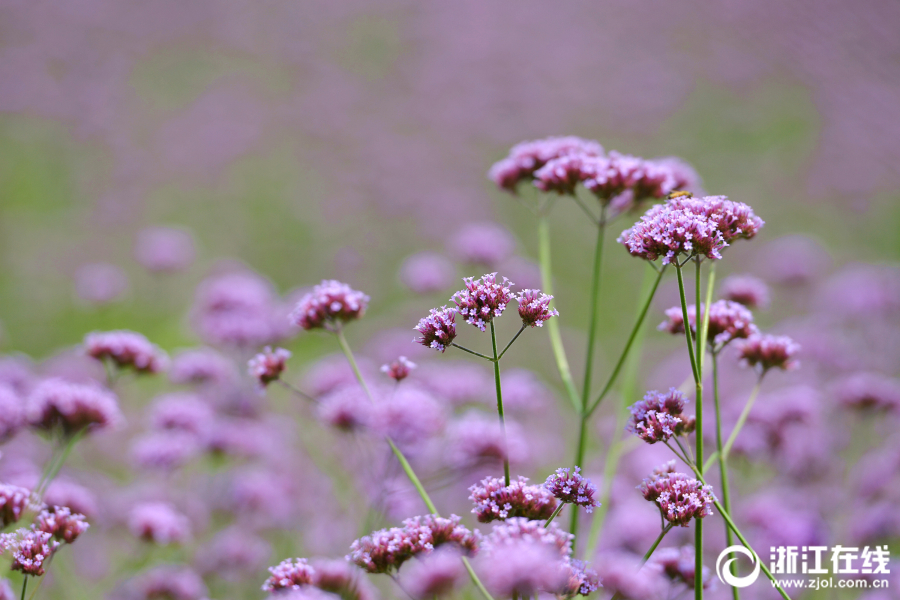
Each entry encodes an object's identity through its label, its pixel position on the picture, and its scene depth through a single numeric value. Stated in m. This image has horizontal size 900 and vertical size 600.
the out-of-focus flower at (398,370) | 4.45
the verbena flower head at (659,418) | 3.63
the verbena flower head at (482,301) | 3.74
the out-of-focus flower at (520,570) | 2.58
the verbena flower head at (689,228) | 3.63
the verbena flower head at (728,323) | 4.42
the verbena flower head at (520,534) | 2.94
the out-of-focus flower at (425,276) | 9.30
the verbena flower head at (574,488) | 3.47
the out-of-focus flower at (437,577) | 2.86
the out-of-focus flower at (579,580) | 3.14
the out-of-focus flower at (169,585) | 5.89
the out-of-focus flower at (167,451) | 7.86
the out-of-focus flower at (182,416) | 8.34
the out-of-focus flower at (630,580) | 3.36
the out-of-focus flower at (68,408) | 5.36
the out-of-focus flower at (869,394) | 7.80
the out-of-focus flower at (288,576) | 3.64
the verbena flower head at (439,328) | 3.81
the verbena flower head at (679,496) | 3.40
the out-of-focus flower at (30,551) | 3.52
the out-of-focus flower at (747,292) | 5.63
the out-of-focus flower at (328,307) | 4.68
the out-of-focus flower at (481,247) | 8.43
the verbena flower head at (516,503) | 3.49
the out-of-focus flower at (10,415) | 5.34
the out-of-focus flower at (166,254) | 13.55
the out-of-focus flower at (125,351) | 6.16
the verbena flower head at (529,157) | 5.73
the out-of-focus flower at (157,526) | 6.39
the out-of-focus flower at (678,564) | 4.23
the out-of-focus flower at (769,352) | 4.76
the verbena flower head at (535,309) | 3.90
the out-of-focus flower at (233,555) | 7.32
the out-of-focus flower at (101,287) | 12.42
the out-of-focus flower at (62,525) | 3.93
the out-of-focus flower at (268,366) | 4.68
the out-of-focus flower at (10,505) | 3.99
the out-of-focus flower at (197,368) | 8.72
